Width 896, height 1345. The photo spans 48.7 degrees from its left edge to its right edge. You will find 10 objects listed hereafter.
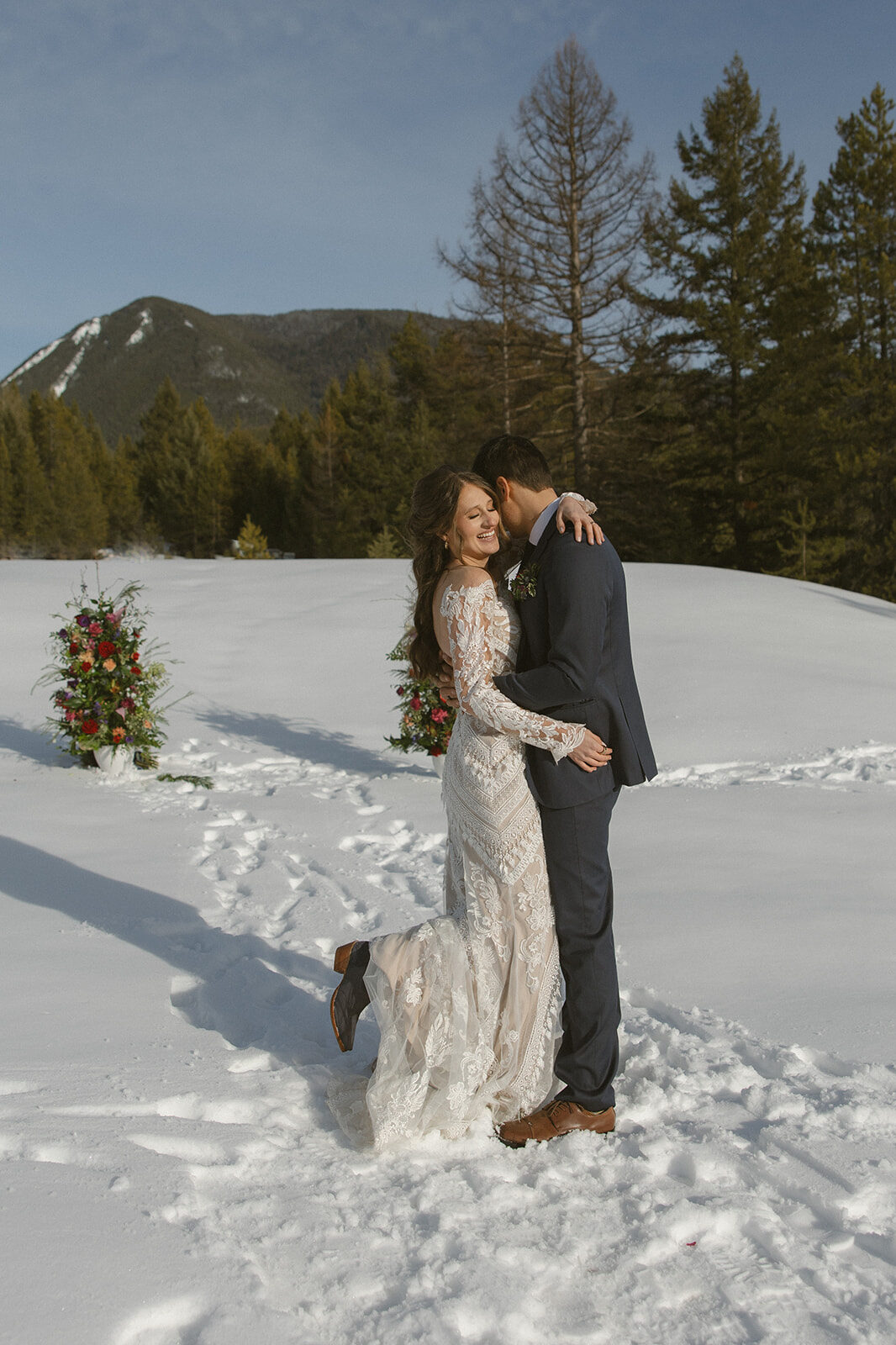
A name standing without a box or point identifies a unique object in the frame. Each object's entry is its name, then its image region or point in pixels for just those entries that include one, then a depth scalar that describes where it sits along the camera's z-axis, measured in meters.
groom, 2.45
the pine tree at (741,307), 22.73
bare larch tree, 20.11
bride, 2.45
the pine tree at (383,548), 22.50
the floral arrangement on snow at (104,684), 6.59
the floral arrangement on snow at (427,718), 6.72
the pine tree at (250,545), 25.78
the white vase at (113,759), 6.67
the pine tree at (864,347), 20.45
